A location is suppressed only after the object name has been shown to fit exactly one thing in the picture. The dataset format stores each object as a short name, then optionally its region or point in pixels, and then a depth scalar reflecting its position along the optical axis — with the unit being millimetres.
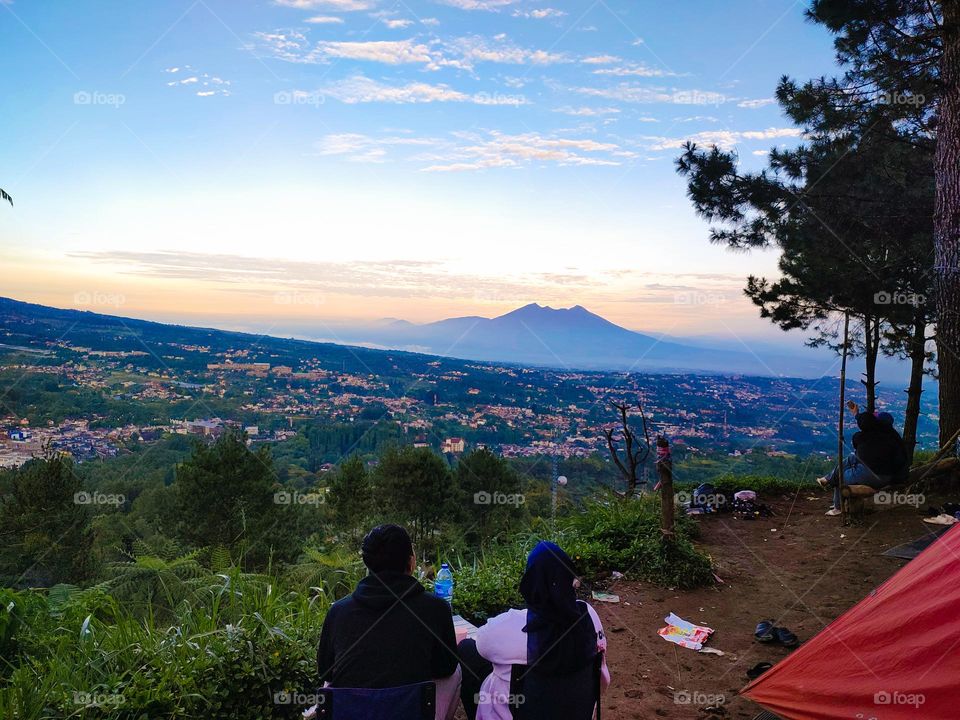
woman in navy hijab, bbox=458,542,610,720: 2518
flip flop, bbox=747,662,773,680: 4051
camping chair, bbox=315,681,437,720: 2281
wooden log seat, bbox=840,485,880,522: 7512
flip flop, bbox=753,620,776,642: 4691
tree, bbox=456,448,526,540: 19247
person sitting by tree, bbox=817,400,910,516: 7641
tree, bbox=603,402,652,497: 8127
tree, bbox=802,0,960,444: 7695
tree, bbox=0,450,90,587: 15719
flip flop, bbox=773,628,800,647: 4598
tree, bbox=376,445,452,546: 19281
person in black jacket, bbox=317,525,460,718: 2381
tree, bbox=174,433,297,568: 17344
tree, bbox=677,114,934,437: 8484
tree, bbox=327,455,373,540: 19016
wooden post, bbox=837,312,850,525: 7344
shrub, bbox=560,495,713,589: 5957
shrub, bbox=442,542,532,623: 4887
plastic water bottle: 4227
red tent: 2748
